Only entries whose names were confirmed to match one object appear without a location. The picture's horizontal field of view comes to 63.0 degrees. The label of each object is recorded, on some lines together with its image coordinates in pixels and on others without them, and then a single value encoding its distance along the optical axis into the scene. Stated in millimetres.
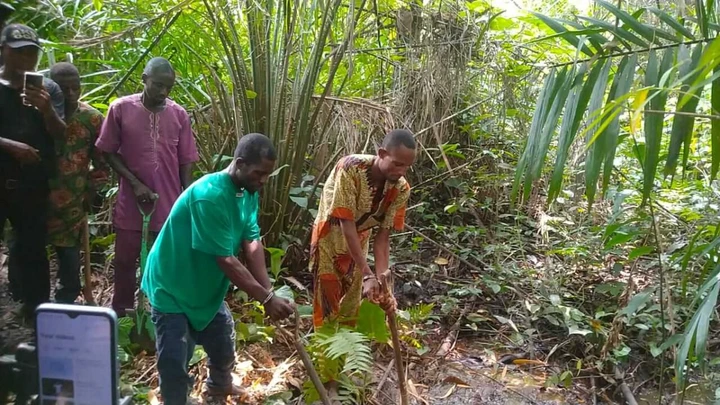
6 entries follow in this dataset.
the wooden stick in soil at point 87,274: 3115
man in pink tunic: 3057
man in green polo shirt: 2201
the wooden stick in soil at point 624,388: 3180
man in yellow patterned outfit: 2762
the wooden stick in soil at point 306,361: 1918
